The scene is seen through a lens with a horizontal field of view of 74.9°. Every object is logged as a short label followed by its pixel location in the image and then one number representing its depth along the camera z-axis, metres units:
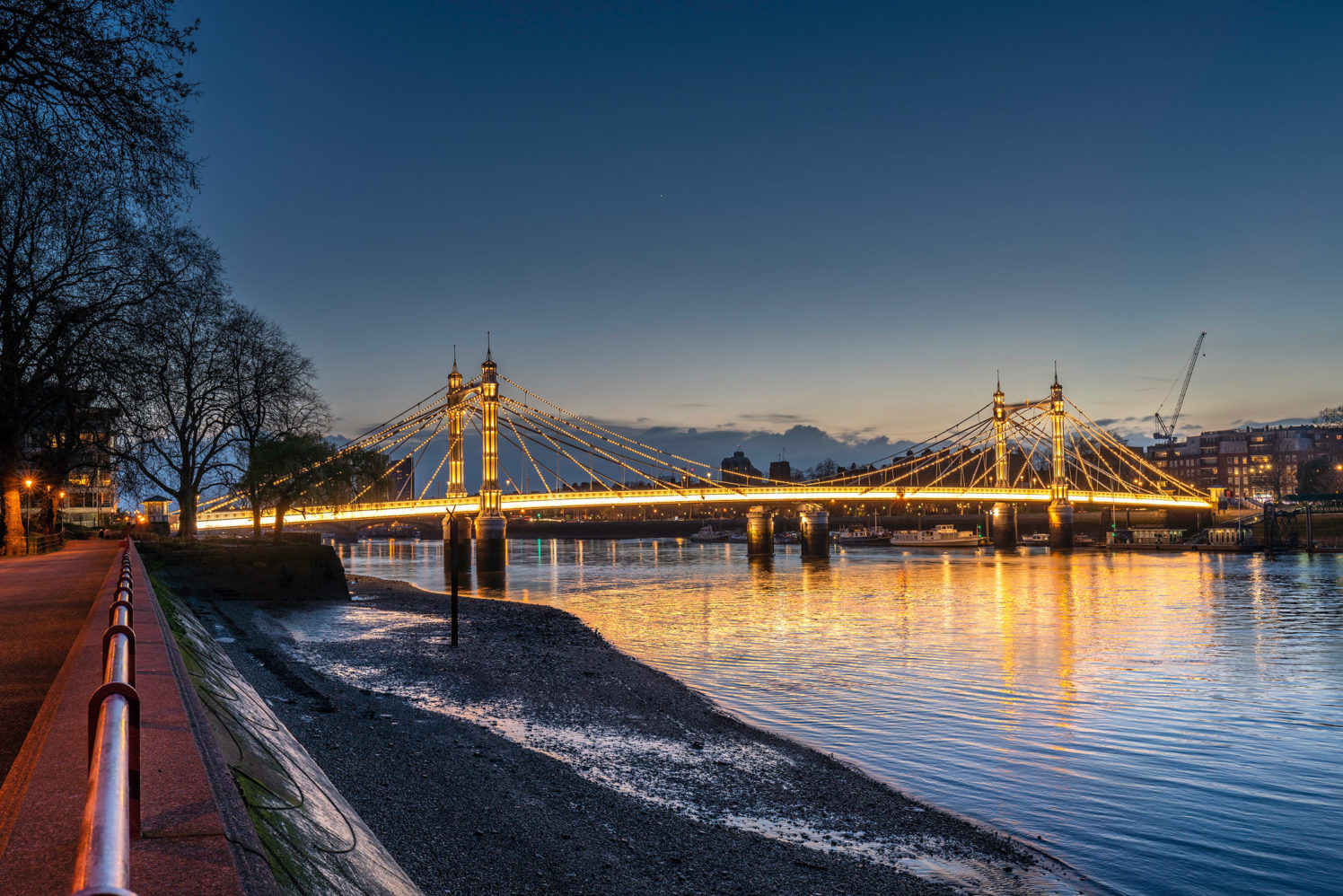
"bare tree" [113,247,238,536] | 26.44
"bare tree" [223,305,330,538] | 40.34
